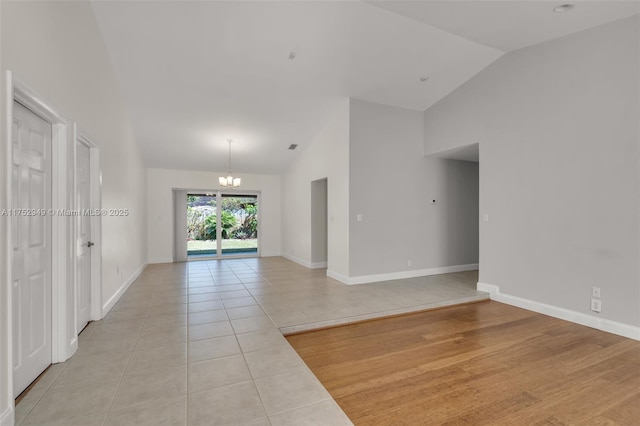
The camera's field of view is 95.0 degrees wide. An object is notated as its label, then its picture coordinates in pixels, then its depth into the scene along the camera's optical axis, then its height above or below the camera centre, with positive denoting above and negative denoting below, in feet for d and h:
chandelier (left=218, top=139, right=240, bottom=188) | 20.80 +2.28
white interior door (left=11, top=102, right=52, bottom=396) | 6.33 -0.73
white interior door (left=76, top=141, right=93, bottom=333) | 9.52 -0.74
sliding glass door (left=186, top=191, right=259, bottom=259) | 26.23 -0.98
